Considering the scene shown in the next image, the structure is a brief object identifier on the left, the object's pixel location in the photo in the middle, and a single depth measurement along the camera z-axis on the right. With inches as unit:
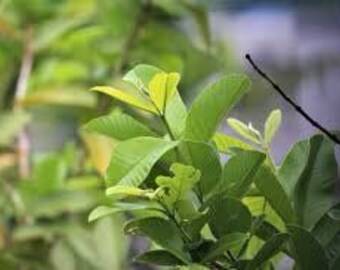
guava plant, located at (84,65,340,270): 61.3
